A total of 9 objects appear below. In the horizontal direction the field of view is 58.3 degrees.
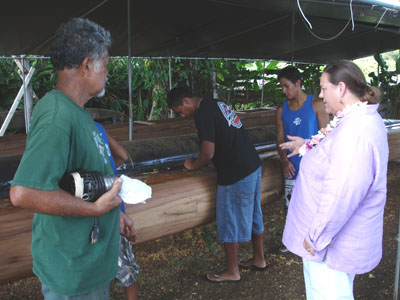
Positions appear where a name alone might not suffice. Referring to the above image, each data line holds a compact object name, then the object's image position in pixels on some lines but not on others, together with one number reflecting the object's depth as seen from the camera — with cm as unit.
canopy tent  304
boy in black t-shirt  224
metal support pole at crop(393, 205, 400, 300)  203
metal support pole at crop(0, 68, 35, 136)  497
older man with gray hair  98
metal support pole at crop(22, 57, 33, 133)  465
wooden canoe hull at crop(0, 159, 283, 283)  163
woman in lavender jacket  133
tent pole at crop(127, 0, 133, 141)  304
